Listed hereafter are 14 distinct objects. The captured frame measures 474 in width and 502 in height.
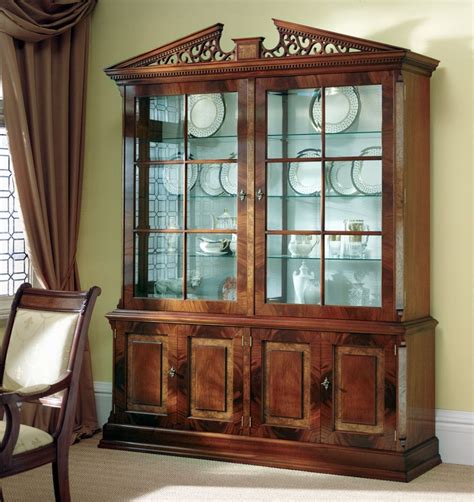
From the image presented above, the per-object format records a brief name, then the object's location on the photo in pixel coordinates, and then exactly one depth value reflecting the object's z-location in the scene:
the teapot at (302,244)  4.50
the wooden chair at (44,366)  3.47
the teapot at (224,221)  4.68
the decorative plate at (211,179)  4.72
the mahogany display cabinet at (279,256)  4.35
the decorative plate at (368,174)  4.38
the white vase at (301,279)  4.51
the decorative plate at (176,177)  4.77
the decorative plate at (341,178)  4.44
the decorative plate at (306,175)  4.50
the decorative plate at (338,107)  4.41
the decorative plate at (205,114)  4.70
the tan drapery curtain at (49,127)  4.79
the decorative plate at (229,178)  4.68
